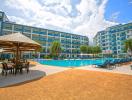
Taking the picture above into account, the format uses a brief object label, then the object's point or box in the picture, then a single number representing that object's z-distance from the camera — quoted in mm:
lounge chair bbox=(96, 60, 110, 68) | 10204
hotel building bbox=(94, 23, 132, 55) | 45138
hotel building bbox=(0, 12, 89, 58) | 35030
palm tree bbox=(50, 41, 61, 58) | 32910
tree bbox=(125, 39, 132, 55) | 22610
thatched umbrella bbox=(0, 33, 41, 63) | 6151
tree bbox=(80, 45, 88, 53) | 40420
